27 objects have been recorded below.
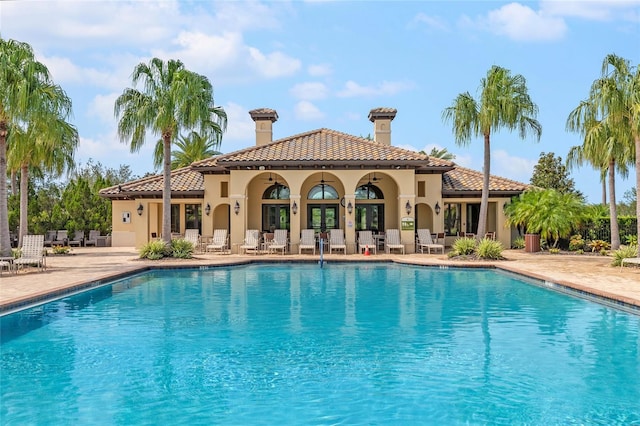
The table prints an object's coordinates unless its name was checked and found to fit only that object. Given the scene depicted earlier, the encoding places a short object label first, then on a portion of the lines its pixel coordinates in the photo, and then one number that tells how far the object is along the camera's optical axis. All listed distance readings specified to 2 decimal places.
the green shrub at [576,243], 24.95
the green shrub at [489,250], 20.98
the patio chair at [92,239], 31.44
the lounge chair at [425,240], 24.94
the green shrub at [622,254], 18.03
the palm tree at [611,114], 17.59
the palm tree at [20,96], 16.44
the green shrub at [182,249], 21.72
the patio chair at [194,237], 25.00
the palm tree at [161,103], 20.56
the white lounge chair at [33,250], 17.31
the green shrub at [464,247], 21.72
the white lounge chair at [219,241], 24.86
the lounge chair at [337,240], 24.16
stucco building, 24.70
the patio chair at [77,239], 31.48
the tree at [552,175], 38.59
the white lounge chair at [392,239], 24.78
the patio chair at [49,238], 30.67
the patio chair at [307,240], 24.33
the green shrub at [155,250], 21.50
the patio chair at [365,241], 24.17
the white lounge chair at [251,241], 24.30
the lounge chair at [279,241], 24.00
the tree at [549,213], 24.02
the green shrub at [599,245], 24.31
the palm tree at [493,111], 22.06
